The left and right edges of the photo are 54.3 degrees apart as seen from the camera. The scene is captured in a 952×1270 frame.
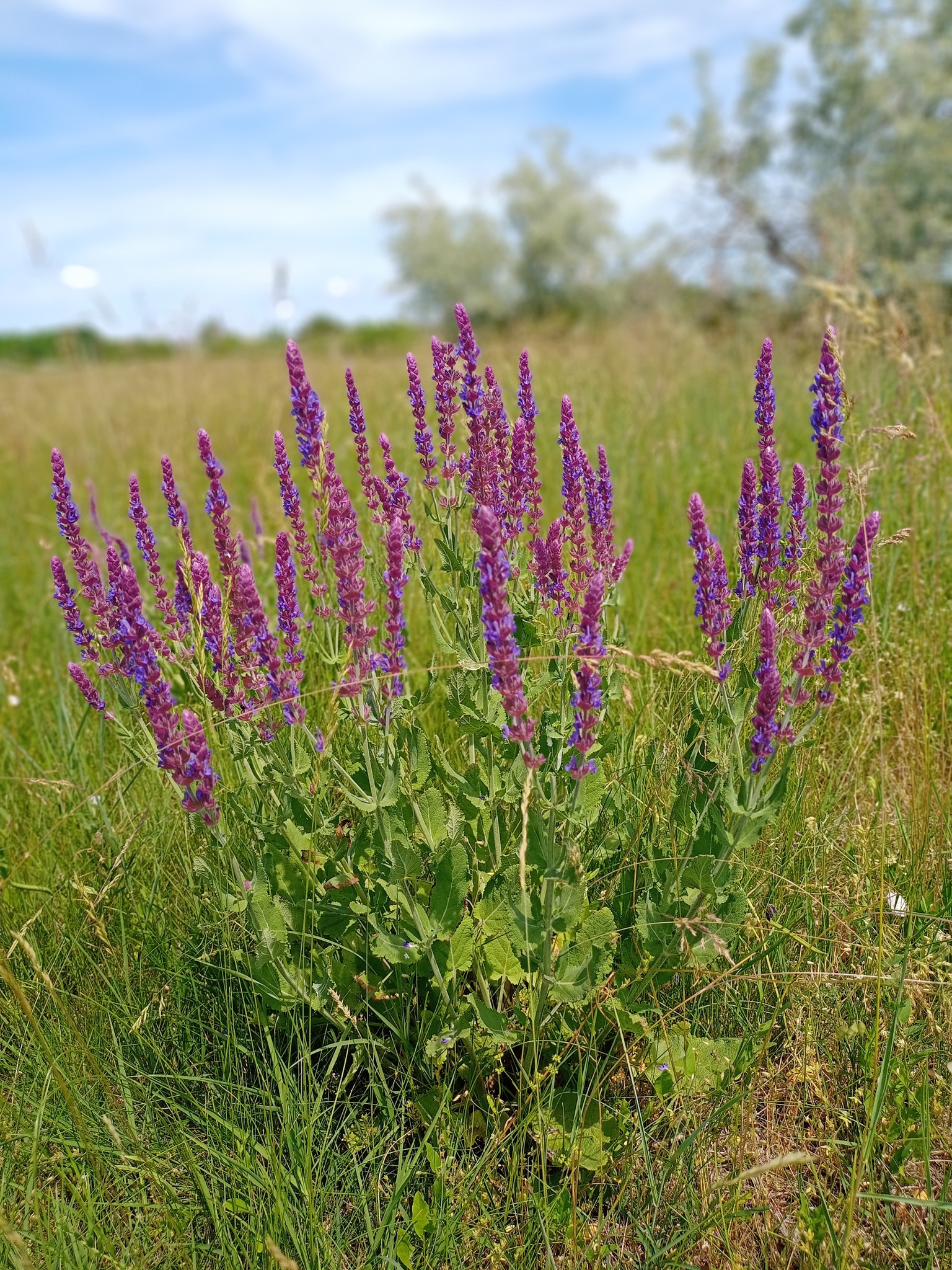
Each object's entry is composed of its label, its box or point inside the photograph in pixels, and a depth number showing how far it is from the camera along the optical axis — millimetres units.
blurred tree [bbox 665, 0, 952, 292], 12039
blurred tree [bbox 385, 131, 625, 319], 27781
